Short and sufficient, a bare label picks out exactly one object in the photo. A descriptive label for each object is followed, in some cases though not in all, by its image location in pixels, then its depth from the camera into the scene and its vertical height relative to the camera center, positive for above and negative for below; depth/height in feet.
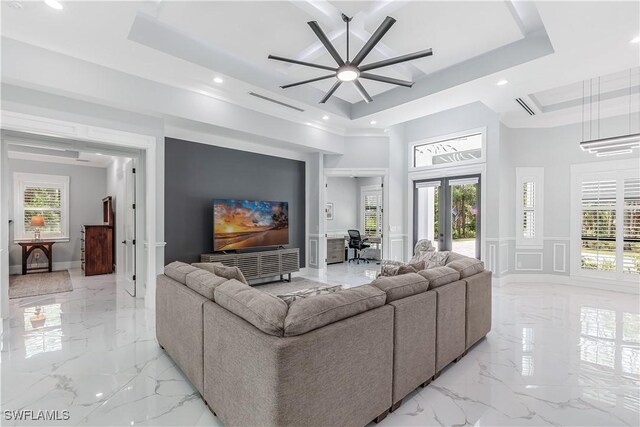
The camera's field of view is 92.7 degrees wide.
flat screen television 17.42 -0.83
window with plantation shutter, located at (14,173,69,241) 22.84 +0.42
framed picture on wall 29.81 -0.15
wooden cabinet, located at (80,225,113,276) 21.88 -2.90
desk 28.86 -3.10
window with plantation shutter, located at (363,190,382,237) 30.83 -0.20
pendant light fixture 13.62 +3.12
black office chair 28.53 -2.96
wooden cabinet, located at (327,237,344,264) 28.02 -3.66
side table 21.38 -2.91
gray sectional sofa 4.93 -2.66
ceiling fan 8.67 +4.82
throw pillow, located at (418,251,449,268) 13.56 -2.22
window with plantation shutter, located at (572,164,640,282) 17.58 -0.81
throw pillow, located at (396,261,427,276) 9.52 -1.83
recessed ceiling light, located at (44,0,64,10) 8.49 +5.82
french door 20.18 -0.16
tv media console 16.98 -3.14
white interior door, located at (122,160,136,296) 16.08 -1.08
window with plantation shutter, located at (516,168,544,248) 20.42 +0.27
